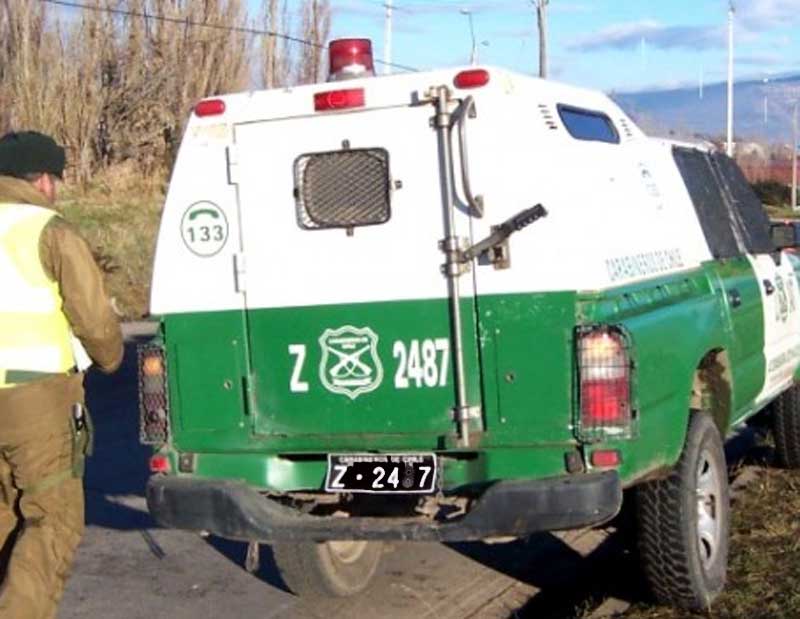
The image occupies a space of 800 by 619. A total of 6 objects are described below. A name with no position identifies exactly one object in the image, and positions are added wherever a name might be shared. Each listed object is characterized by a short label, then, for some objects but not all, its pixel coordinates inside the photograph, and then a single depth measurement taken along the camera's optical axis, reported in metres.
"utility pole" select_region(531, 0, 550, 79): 33.30
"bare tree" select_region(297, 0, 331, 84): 31.50
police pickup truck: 5.09
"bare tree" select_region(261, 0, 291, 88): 31.06
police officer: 4.77
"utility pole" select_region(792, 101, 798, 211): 56.34
